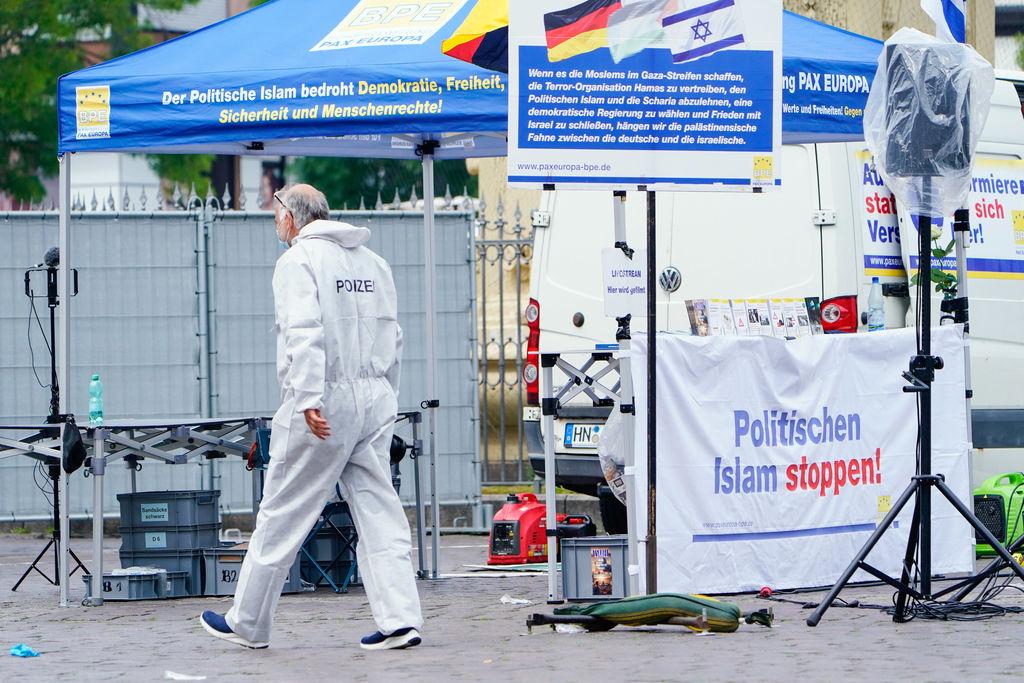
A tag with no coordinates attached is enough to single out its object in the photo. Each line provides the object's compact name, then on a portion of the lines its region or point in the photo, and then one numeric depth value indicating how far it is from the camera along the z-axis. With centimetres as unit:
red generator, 2077
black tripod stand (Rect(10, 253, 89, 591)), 1914
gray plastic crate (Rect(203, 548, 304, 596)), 1870
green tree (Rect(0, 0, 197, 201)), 4991
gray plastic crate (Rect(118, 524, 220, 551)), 1869
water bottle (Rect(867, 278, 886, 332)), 1867
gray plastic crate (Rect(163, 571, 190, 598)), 1867
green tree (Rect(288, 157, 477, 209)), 7256
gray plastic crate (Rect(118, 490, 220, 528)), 1875
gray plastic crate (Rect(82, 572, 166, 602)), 1847
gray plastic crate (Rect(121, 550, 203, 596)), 1872
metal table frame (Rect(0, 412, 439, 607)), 1800
